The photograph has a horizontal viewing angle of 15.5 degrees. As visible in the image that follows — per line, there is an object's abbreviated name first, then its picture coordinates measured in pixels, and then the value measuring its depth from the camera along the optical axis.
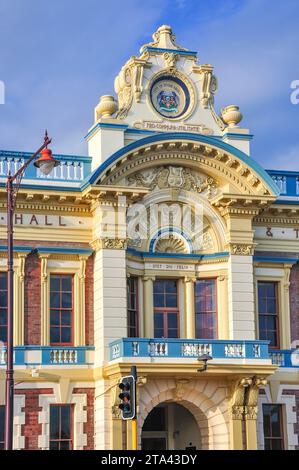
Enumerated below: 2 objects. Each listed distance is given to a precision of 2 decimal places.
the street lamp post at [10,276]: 25.14
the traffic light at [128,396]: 23.59
